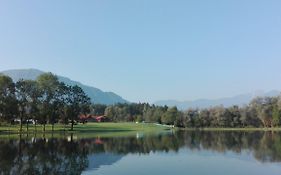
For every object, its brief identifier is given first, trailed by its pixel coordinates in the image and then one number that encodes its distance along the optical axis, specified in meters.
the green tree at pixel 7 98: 46.46
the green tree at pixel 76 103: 55.76
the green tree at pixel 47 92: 51.26
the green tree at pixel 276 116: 76.87
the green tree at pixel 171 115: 93.41
